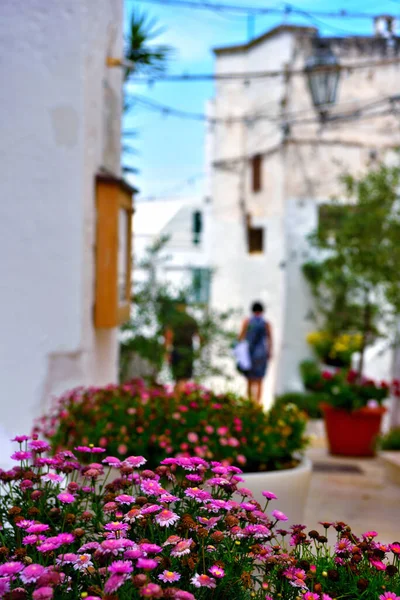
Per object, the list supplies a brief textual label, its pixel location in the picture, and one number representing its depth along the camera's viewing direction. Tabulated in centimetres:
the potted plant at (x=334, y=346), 1493
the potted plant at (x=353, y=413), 983
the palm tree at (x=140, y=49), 942
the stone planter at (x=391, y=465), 806
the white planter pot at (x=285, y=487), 450
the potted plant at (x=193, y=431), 454
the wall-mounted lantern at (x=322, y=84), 928
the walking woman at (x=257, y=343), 1049
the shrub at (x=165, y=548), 205
